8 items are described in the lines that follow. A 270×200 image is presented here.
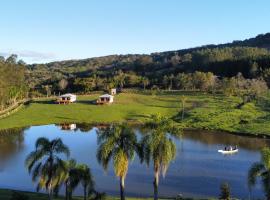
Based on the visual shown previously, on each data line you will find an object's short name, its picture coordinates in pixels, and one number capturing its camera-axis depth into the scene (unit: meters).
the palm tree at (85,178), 22.22
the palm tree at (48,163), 19.82
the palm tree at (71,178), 21.88
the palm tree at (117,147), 20.50
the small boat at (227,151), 42.75
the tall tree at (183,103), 64.94
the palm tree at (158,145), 21.25
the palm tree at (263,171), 19.21
